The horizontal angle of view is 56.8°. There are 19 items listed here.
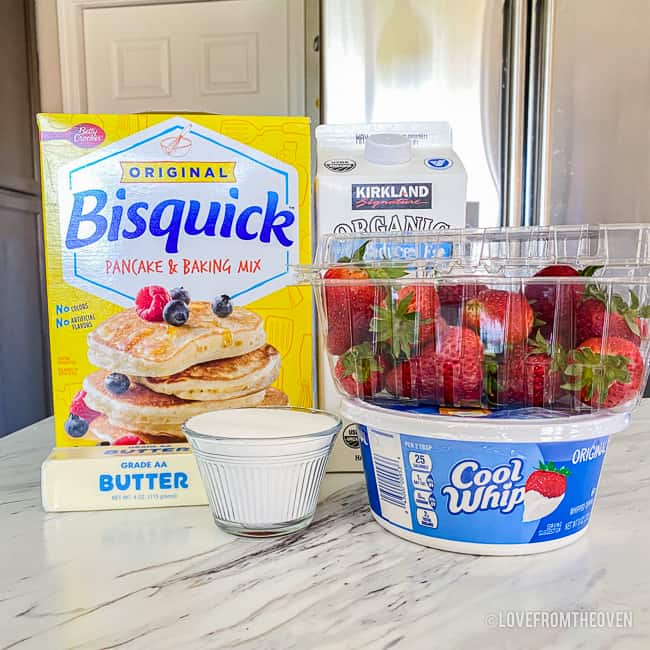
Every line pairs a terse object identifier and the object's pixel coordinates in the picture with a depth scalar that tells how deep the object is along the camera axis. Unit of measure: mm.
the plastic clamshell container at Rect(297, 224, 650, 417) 523
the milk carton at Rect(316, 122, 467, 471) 731
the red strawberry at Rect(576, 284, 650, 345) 522
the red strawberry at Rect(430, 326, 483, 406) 542
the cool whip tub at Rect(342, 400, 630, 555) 506
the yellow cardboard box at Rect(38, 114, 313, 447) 689
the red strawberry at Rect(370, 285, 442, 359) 551
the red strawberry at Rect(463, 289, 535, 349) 537
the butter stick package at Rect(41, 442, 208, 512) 627
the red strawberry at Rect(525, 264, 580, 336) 531
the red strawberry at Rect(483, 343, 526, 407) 540
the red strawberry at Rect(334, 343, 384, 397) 575
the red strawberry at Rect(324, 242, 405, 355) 567
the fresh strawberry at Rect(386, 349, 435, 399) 557
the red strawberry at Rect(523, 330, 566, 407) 534
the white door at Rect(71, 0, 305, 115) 2381
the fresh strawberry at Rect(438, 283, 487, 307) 549
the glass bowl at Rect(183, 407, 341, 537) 535
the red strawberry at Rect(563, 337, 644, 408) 516
